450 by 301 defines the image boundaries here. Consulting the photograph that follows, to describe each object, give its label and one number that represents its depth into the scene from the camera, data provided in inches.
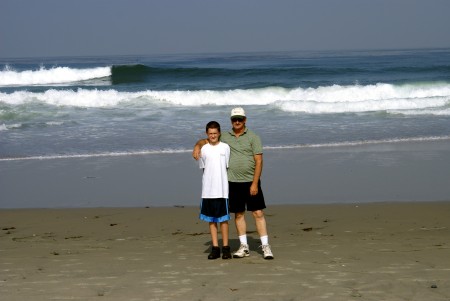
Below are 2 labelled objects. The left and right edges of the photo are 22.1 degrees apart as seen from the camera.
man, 404.7
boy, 405.4
